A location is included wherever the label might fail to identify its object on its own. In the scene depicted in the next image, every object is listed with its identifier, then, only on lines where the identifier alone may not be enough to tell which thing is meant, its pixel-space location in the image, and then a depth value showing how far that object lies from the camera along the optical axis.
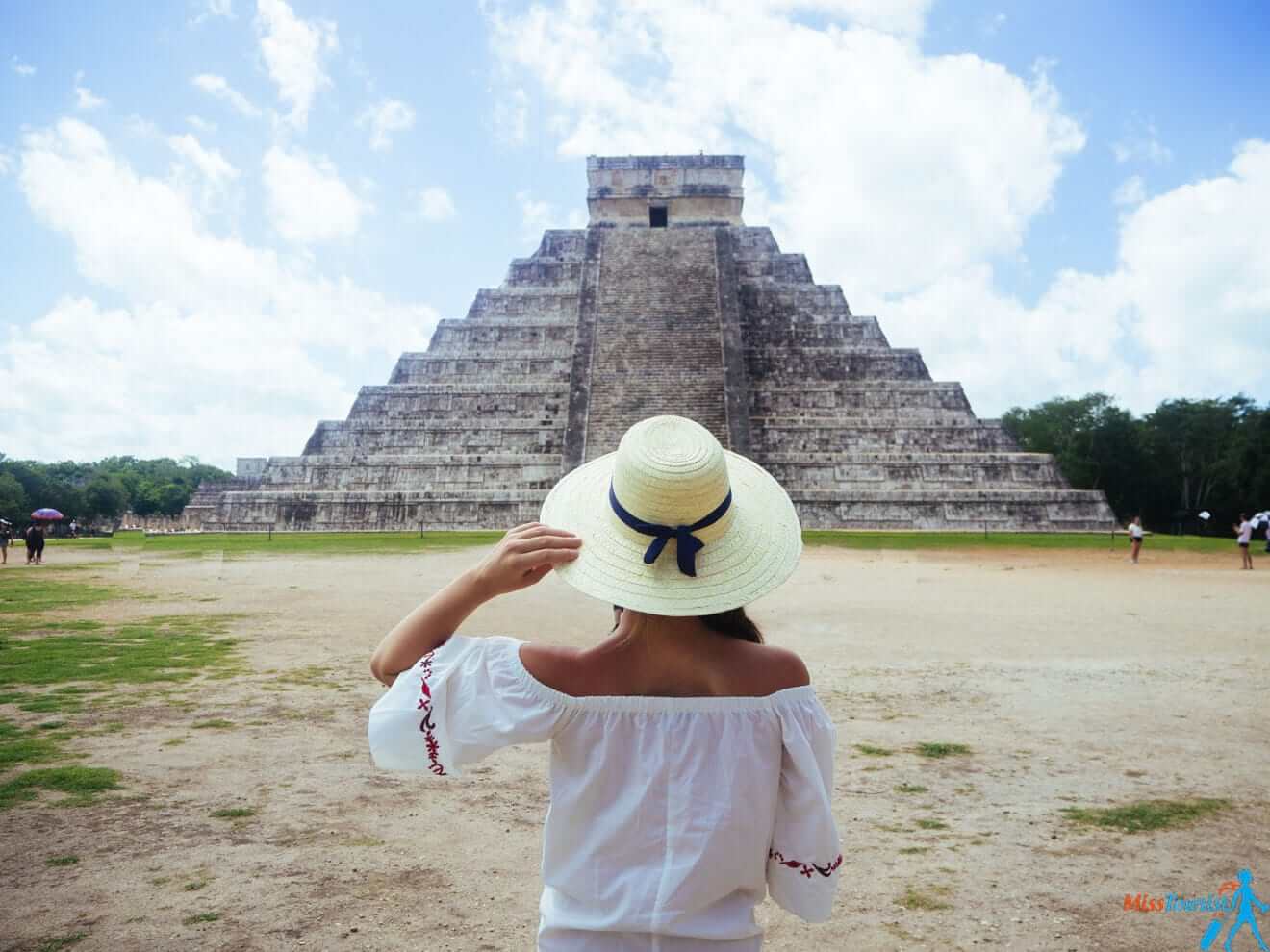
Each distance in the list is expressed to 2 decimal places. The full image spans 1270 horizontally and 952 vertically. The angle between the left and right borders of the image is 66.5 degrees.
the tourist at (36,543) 17.09
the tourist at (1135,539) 15.86
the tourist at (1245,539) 15.24
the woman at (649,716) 1.54
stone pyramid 23.14
